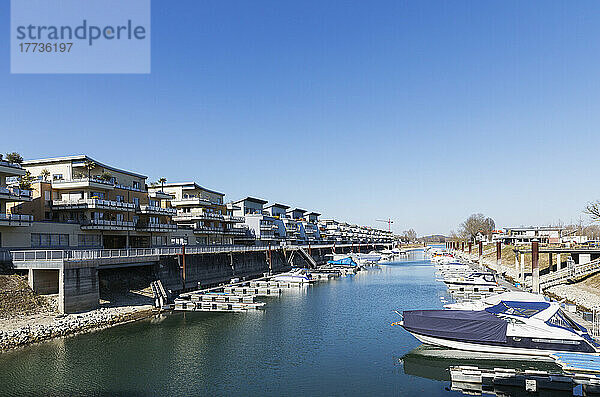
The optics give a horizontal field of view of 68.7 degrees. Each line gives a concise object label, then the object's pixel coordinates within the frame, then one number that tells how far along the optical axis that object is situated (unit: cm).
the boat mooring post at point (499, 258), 8756
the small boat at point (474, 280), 6920
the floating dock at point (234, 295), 5209
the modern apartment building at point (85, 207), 5794
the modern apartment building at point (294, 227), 14385
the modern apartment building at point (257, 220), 11569
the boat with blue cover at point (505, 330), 3073
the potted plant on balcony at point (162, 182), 9408
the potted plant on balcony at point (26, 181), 5787
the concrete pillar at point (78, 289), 4097
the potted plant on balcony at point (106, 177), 6562
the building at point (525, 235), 12334
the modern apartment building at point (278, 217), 13325
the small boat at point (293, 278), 7772
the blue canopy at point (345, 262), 11950
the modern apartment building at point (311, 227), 16462
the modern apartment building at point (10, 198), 4903
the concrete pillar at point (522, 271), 7275
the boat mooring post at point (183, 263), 6100
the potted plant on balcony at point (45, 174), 6469
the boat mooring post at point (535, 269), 5578
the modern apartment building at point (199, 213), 8831
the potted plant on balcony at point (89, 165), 6450
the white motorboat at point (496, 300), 3921
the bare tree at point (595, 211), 6333
